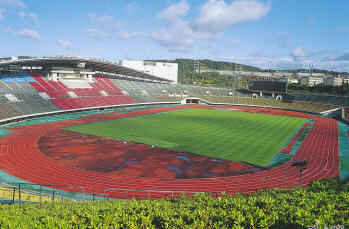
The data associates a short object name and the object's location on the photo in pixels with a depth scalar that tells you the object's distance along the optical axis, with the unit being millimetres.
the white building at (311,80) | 153900
